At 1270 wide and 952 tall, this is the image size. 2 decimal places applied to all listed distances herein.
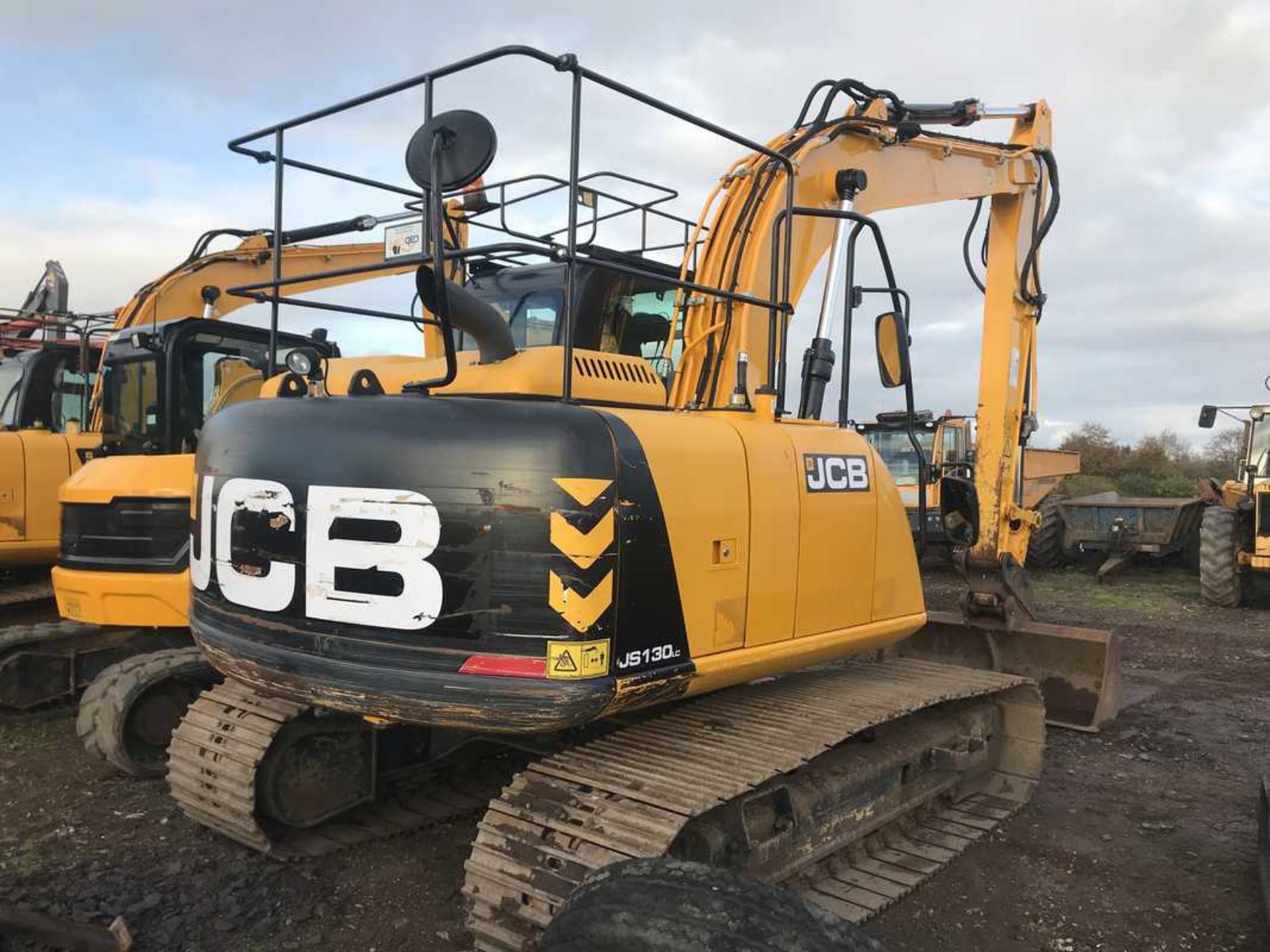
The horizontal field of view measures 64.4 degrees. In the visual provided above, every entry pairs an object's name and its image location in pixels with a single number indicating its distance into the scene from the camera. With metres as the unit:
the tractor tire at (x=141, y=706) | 5.21
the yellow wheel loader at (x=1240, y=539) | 11.84
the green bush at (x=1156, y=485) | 24.94
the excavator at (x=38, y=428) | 7.32
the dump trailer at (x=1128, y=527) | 14.56
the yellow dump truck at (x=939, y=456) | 14.77
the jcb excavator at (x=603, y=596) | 2.85
